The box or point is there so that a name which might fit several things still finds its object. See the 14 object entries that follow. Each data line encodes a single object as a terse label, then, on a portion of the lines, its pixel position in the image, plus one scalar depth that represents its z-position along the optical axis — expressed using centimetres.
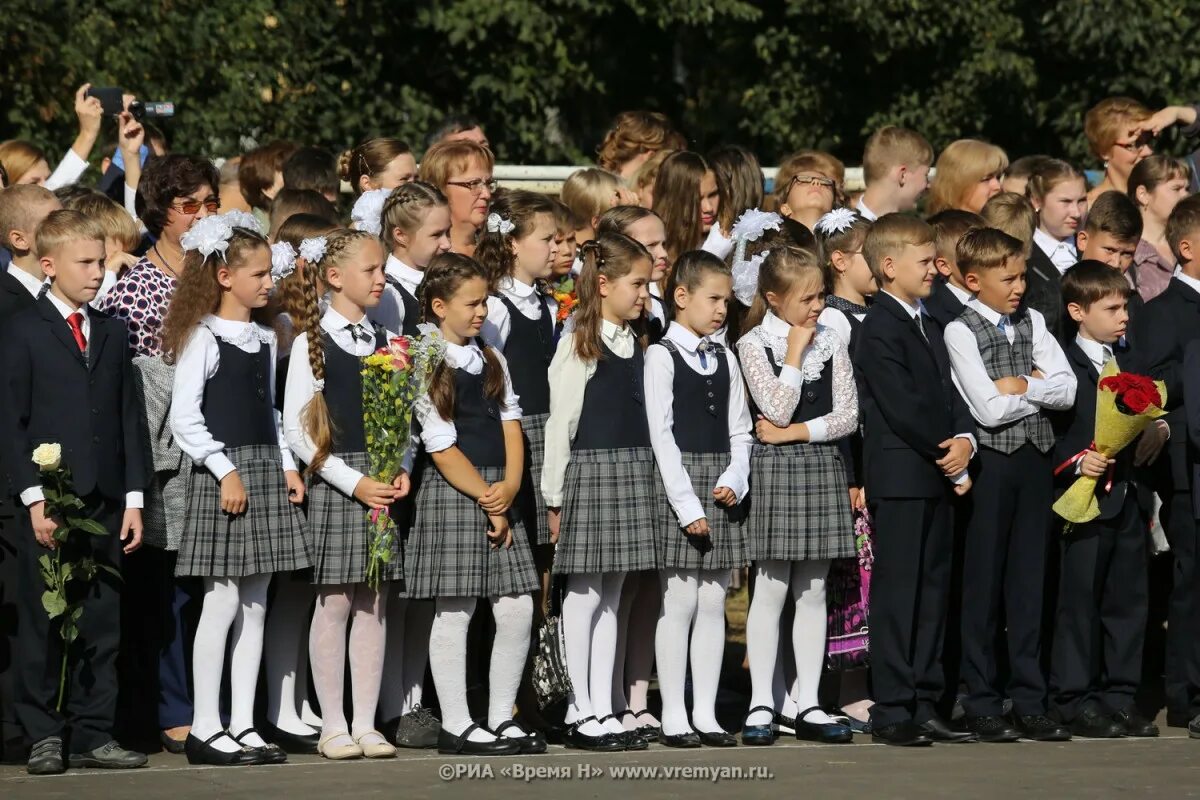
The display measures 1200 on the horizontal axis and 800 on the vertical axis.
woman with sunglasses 1552
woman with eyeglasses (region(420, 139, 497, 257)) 1764
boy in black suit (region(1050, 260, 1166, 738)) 1658
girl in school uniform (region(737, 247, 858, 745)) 1598
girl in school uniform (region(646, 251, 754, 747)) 1577
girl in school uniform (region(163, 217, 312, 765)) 1494
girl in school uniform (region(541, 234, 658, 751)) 1562
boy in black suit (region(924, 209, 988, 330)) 1670
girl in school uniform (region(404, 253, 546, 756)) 1523
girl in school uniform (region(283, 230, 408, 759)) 1512
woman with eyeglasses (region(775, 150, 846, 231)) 1878
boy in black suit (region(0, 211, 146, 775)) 1474
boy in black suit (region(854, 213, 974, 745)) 1598
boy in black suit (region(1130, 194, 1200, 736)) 1697
